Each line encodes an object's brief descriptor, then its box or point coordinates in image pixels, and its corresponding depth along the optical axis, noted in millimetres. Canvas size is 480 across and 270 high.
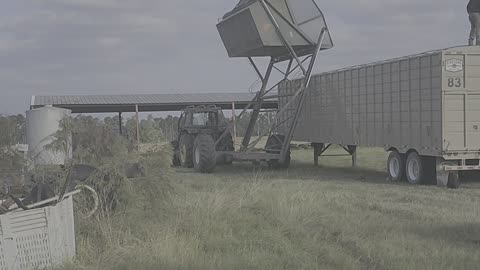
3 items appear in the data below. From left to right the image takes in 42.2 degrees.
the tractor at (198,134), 20992
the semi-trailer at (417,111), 14953
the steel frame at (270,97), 19675
